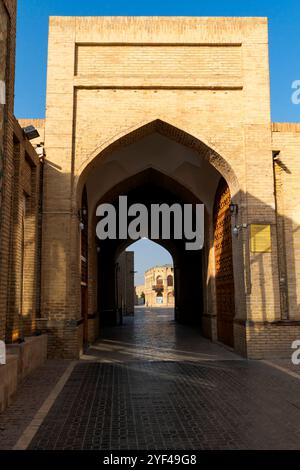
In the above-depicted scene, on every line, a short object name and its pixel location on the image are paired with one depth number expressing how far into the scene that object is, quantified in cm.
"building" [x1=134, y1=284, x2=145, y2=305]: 6022
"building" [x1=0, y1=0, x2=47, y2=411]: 583
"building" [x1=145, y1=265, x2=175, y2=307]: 4988
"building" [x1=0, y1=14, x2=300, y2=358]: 875
